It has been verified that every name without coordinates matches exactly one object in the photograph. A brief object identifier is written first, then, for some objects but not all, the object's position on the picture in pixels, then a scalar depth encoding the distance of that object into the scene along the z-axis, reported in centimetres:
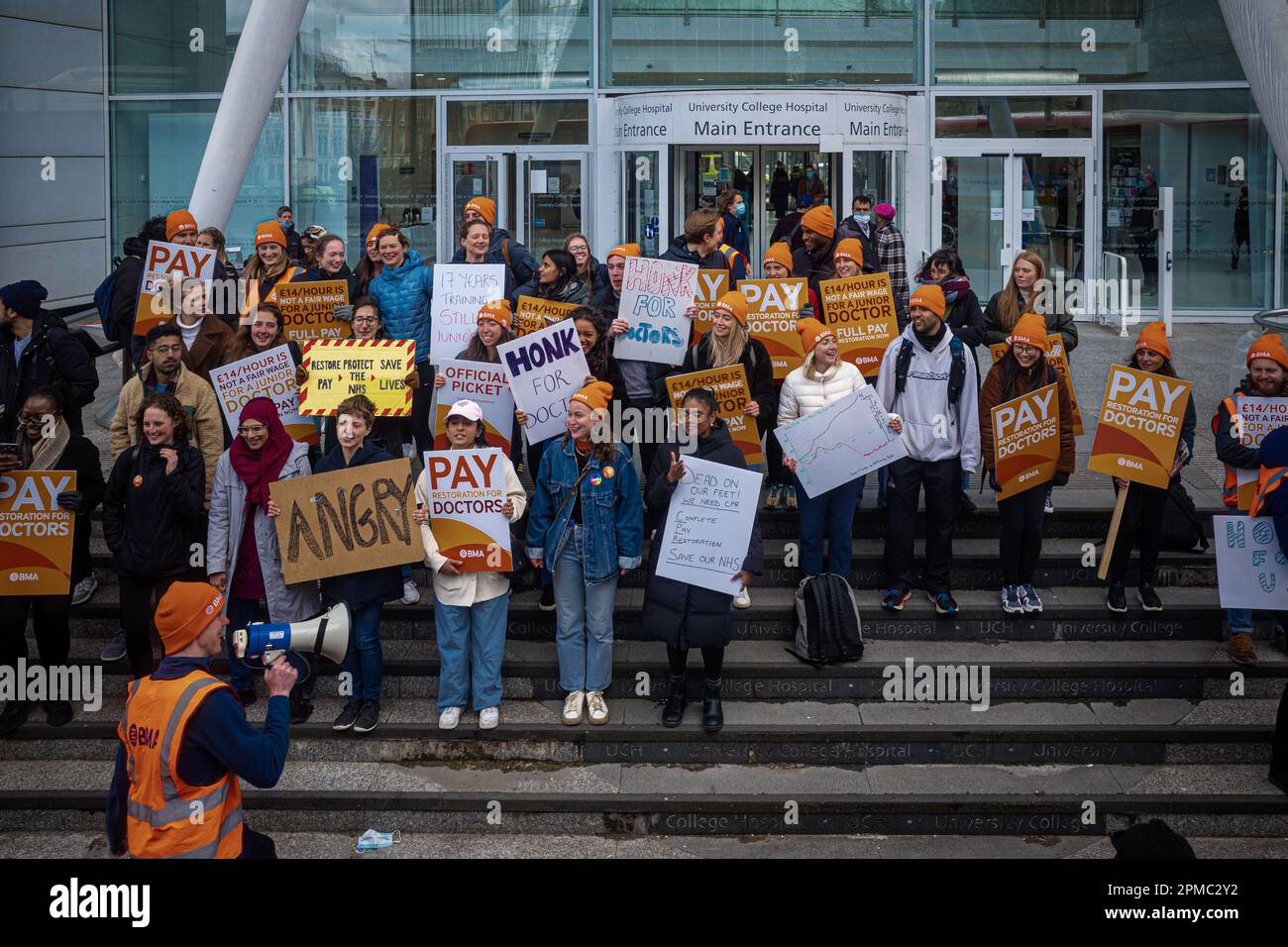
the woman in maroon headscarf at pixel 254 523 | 880
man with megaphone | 530
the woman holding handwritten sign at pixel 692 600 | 852
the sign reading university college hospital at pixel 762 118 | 1888
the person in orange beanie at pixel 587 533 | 869
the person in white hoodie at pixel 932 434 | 956
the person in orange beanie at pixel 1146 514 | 958
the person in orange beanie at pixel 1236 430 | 919
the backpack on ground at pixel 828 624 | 914
